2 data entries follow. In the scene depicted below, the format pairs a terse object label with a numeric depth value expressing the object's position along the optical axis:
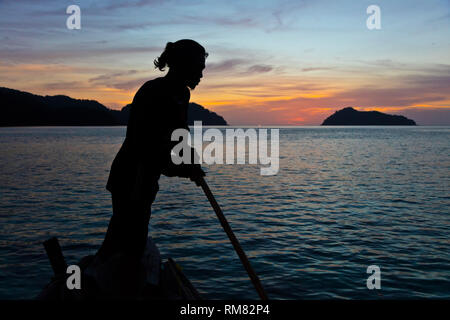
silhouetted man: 3.91
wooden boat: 3.79
